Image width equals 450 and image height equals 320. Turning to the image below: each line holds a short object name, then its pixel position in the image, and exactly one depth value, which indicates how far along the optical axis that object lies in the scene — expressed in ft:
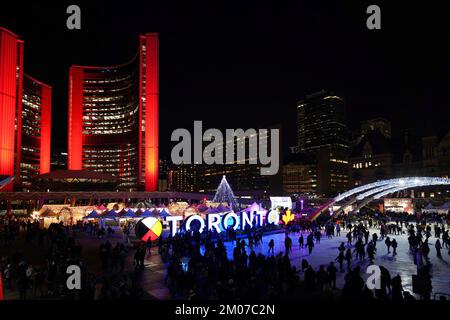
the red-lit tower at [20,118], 242.37
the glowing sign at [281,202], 167.58
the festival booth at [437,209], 160.98
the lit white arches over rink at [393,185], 130.15
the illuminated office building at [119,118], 308.19
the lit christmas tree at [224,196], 187.73
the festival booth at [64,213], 131.85
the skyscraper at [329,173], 546.26
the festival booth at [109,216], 119.14
